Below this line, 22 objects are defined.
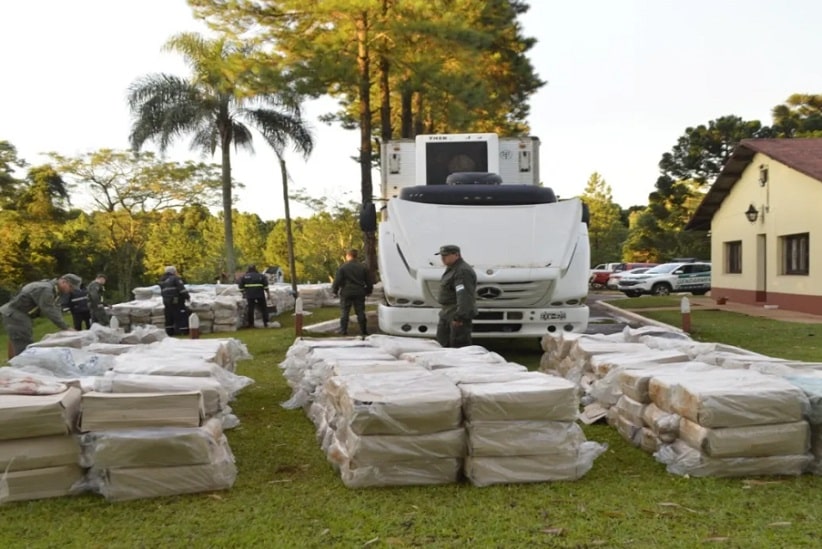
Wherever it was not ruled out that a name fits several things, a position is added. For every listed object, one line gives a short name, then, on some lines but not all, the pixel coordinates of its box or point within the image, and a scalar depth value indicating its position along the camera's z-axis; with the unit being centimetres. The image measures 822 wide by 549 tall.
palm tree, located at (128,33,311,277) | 2700
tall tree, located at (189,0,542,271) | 2159
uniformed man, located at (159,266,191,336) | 1612
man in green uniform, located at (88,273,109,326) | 1594
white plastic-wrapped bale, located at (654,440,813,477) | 494
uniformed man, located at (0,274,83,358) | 905
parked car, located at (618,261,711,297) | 3316
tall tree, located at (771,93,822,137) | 4722
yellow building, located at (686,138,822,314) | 1994
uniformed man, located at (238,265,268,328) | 1753
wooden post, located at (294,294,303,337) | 1414
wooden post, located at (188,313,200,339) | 1277
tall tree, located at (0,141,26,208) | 3231
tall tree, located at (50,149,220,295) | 3734
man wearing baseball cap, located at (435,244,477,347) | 837
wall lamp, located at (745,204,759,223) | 2300
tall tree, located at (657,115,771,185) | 4638
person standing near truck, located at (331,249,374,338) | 1359
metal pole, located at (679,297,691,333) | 1396
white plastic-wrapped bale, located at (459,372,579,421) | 486
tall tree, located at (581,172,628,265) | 6025
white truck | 991
